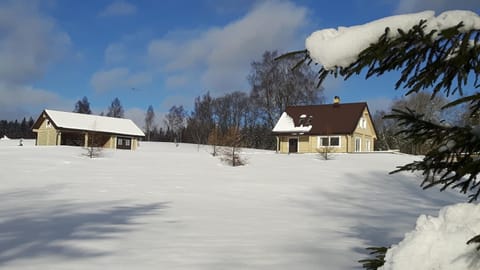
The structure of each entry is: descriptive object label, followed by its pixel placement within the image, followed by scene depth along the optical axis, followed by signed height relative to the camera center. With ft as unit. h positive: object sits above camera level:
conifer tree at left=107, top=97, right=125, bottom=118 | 307.99 +26.90
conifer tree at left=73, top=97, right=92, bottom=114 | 304.58 +28.47
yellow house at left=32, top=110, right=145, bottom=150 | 138.00 +5.10
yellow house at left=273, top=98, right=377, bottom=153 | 122.83 +6.95
